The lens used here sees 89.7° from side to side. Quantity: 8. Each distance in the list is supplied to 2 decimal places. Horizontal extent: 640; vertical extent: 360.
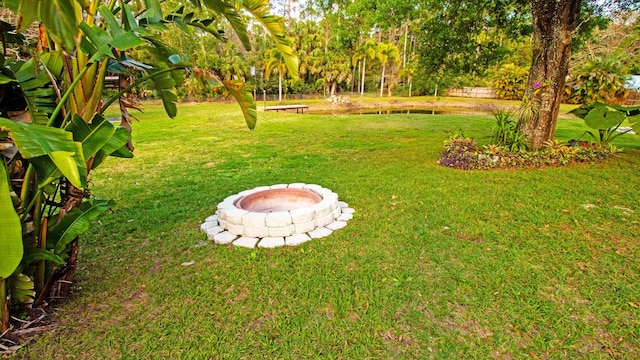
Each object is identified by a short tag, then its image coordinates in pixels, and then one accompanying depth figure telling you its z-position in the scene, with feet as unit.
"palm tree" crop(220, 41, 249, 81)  83.15
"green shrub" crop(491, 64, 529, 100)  82.15
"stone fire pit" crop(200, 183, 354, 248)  12.21
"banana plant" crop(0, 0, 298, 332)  5.85
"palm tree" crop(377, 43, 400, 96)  93.09
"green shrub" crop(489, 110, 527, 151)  21.26
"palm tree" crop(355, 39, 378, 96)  88.48
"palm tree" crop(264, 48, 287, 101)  84.11
